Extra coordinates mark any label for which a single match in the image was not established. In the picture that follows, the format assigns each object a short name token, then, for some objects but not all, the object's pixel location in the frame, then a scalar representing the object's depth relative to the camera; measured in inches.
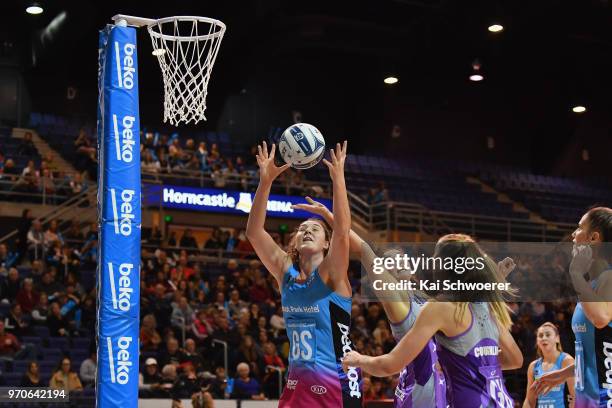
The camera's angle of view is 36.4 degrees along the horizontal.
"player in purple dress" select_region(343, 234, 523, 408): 177.6
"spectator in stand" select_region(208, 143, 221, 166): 926.5
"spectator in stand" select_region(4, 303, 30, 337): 610.5
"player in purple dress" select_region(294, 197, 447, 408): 253.3
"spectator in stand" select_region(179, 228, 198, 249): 834.5
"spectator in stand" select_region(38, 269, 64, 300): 657.0
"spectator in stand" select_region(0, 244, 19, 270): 668.9
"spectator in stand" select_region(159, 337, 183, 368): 586.9
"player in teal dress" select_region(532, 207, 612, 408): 205.6
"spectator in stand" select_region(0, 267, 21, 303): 643.5
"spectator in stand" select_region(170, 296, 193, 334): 651.5
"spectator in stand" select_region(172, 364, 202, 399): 527.5
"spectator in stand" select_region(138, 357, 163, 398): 550.1
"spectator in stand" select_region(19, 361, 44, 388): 541.0
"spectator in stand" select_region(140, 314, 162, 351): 616.3
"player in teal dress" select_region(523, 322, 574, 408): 363.3
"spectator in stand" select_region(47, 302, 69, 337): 620.7
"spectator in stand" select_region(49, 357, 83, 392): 549.3
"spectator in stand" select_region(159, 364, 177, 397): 534.3
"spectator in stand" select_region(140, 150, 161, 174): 844.6
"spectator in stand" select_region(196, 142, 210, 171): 909.8
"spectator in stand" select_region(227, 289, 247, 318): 695.1
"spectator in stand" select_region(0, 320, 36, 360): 581.0
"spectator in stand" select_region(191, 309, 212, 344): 642.2
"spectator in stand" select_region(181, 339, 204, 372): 585.3
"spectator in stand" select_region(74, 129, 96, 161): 855.7
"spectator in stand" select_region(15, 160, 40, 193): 790.5
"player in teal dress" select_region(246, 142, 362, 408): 225.8
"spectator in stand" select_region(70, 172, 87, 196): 801.6
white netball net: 337.4
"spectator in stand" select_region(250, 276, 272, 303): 736.3
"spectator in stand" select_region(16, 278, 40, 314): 633.0
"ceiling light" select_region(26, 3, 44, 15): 846.5
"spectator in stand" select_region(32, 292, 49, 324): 625.6
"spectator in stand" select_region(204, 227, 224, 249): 844.6
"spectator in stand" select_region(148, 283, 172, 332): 648.4
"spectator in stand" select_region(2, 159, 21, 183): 798.5
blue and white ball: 255.9
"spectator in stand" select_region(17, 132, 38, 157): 862.5
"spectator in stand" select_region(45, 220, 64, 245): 722.8
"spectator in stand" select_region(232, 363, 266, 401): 578.2
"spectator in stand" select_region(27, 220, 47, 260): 721.6
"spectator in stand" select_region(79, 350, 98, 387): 569.3
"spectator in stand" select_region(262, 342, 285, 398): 599.8
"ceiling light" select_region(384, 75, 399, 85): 1104.7
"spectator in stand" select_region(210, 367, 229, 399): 557.3
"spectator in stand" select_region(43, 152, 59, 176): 839.7
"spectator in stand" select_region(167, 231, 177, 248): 823.7
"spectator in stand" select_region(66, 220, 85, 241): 762.8
